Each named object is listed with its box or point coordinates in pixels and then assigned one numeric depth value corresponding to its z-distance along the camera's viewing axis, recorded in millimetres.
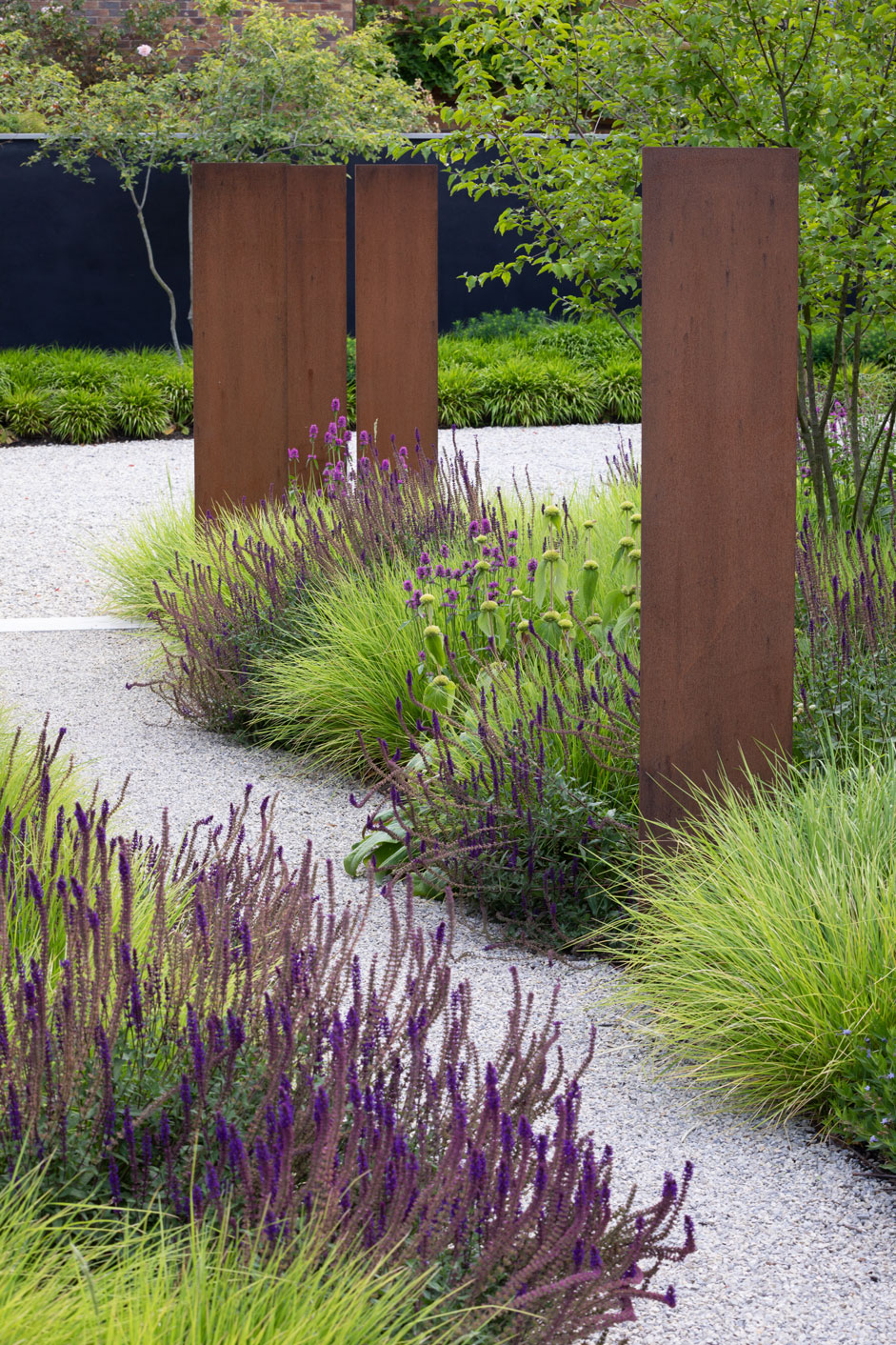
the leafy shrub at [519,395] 13891
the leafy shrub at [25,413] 13016
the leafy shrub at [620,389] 14273
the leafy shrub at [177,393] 13462
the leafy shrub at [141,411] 13188
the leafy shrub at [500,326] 15625
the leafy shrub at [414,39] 21141
